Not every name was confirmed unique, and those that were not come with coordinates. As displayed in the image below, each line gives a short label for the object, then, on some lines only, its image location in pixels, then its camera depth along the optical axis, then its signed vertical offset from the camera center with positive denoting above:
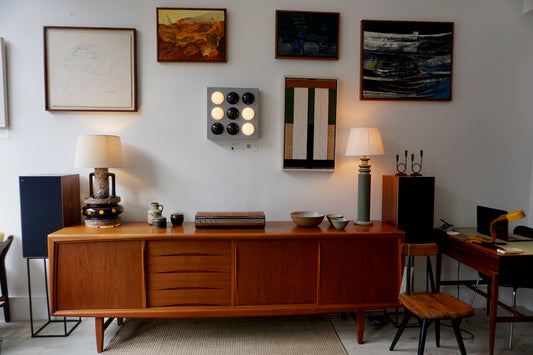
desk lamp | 2.28 -0.56
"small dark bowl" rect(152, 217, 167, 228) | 2.57 -0.58
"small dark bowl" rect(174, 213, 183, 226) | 2.66 -0.56
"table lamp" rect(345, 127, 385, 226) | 2.70 +0.01
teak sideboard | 2.39 -0.93
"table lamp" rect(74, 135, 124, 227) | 2.53 -0.19
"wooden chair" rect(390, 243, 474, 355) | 2.08 -1.05
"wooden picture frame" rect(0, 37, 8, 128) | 2.77 +0.55
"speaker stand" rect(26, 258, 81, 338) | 2.61 -1.51
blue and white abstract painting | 2.94 +0.89
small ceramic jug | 2.67 -0.50
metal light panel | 2.85 +0.36
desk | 2.28 -0.82
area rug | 2.46 -1.54
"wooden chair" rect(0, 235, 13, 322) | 2.64 -1.03
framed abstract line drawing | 2.79 +0.74
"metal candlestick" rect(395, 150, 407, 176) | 3.00 -0.13
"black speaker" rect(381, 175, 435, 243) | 2.70 -0.45
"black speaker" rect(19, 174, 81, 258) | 2.54 -0.47
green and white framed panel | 2.91 +0.28
